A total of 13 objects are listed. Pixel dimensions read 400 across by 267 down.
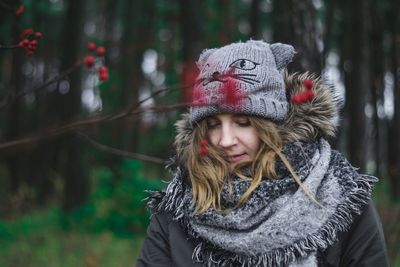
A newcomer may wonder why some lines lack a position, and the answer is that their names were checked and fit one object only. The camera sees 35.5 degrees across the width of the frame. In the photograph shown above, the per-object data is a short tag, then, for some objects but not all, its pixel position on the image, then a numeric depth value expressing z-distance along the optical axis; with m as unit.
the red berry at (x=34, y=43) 2.45
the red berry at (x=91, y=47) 2.72
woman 2.48
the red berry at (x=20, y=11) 2.79
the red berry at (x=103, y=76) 2.65
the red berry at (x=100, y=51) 2.64
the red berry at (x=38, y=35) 2.58
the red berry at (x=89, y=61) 2.55
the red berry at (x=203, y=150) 2.55
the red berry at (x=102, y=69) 2.67
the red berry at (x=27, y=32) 2.57
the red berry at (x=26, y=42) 2.43
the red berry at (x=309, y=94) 2.16
